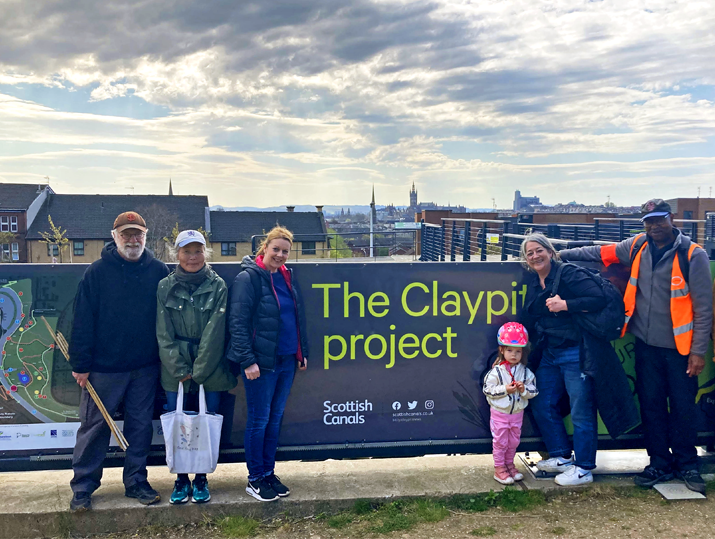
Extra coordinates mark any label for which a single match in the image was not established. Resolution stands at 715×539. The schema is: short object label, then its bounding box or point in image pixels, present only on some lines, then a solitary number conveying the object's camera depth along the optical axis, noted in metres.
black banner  4.10
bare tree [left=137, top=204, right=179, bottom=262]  64.31
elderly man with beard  3.73
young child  4.16
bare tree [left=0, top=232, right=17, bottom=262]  59.19
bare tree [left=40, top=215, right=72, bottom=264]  57.19
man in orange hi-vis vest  3.99
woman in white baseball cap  3.77
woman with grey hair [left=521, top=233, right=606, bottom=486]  4.06
